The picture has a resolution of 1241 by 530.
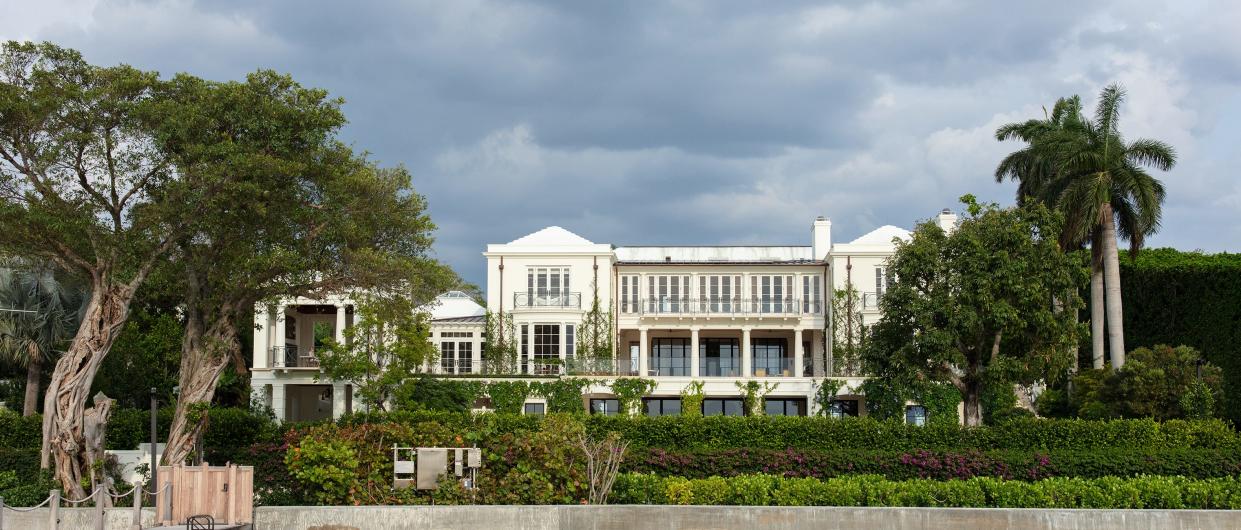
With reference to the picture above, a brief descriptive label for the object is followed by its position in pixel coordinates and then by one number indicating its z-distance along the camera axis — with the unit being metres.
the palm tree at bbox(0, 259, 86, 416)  36.06
